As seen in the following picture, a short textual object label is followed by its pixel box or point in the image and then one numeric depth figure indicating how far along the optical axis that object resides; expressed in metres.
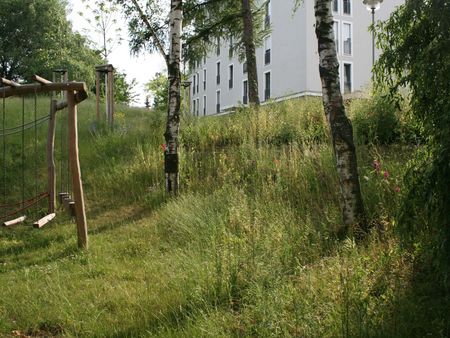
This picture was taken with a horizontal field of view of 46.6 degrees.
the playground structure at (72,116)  7.50
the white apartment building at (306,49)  36.78
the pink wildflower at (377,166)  6.44
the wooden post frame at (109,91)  15.65
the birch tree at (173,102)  9.83
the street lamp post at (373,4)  17.15
